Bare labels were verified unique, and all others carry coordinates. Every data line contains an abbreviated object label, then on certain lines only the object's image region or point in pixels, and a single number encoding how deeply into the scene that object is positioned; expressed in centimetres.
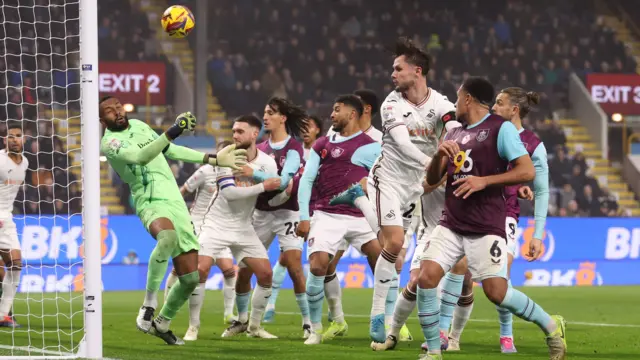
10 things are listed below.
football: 1881
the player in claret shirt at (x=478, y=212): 1403
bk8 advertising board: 3622
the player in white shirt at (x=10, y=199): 2384
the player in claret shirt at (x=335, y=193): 1906
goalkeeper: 1753
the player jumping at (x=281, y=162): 2183
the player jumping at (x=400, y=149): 1767
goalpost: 1438
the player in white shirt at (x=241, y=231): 2025
